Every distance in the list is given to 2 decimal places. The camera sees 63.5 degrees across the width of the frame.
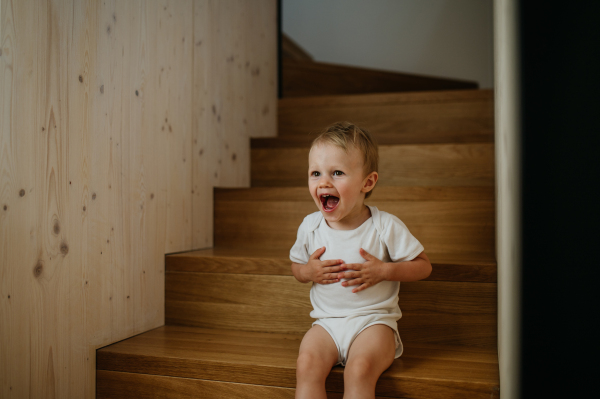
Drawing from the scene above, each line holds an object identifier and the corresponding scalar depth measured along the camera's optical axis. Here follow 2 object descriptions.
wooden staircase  1.12
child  1.09
